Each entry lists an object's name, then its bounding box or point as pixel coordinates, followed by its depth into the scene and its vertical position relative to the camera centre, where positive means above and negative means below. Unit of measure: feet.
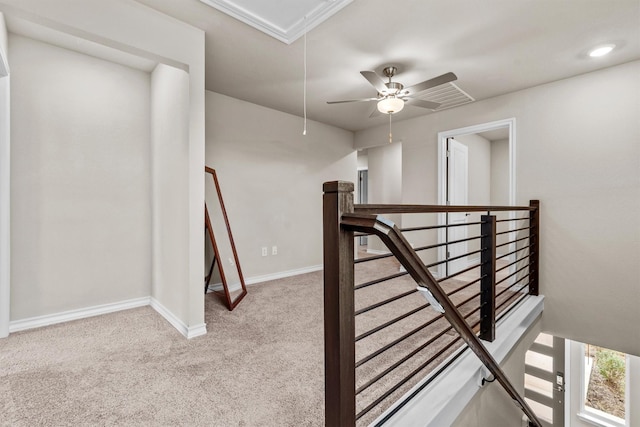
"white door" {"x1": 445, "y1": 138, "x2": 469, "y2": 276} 13.44 +1.03
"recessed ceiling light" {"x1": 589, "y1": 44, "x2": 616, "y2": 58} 7.95 +4.45
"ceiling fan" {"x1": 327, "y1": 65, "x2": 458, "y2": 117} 7.61 +3.40
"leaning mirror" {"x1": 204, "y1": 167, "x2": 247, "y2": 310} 10.47 -1.40
